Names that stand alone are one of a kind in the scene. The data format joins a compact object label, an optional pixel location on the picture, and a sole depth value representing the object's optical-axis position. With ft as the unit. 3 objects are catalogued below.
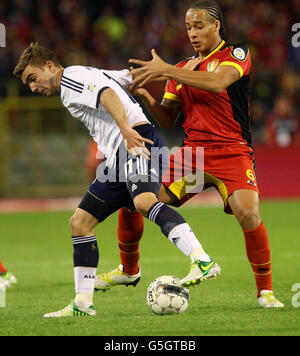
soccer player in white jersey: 34.86
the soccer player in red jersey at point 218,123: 37.17
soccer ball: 34.58
